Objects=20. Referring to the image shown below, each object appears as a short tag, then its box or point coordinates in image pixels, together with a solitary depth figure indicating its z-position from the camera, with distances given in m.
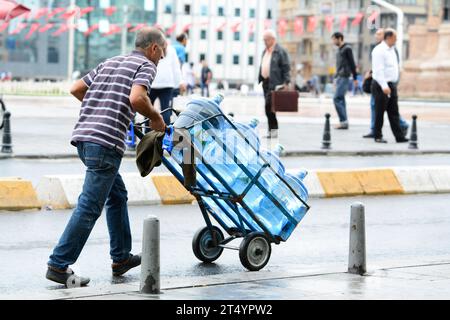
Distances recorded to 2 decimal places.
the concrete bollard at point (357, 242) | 9.33
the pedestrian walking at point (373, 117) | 24.55
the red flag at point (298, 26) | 114.00
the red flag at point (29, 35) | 129.15
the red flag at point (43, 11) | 106.97
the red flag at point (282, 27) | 109.60
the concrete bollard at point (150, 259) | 8.03
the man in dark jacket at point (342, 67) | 26.50
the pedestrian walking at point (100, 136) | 8.98
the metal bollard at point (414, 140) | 22.91
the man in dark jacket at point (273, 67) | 22.91
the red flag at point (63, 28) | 115.45
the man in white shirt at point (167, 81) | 19.56
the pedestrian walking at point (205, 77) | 59.38
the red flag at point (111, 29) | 129.38
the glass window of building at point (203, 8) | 152.38
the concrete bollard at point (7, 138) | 19.43
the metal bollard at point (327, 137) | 22.23
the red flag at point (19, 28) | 126.12
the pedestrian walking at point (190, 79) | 46.96
